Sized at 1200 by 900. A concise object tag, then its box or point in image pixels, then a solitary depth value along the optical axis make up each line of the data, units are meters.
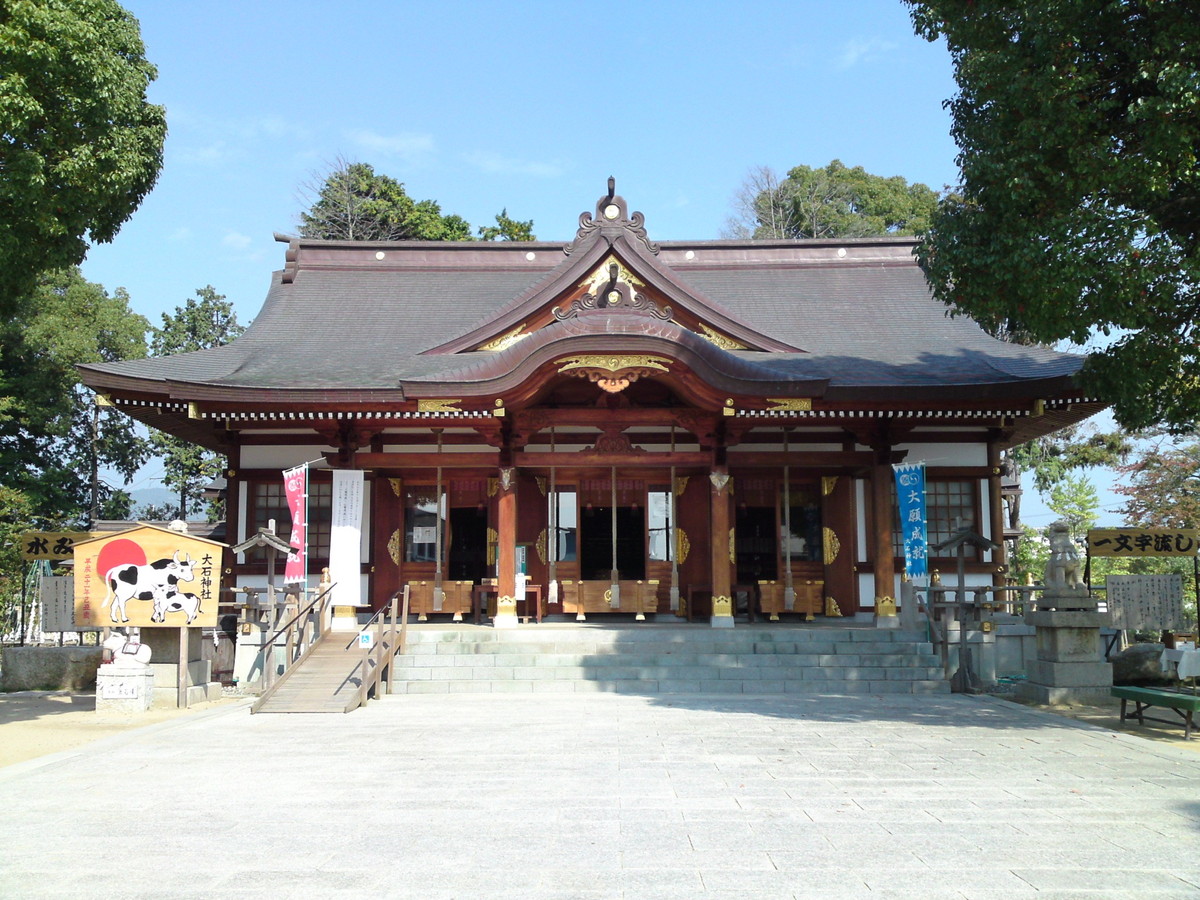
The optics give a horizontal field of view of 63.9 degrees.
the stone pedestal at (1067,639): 10.76
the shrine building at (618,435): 13.35
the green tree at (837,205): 36.19
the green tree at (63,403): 26.20
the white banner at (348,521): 14.01
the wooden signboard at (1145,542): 13.50
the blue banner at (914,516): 13.52
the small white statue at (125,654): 10.74
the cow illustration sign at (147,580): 10.81
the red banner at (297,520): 13.05
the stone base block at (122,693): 10.61
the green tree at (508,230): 34.06
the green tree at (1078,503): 26.17
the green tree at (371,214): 33.66
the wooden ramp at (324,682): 10.49
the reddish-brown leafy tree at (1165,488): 22.95
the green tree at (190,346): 29.95
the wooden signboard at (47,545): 14.50
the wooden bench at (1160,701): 8.64
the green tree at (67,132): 8.66
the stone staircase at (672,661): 11.77
